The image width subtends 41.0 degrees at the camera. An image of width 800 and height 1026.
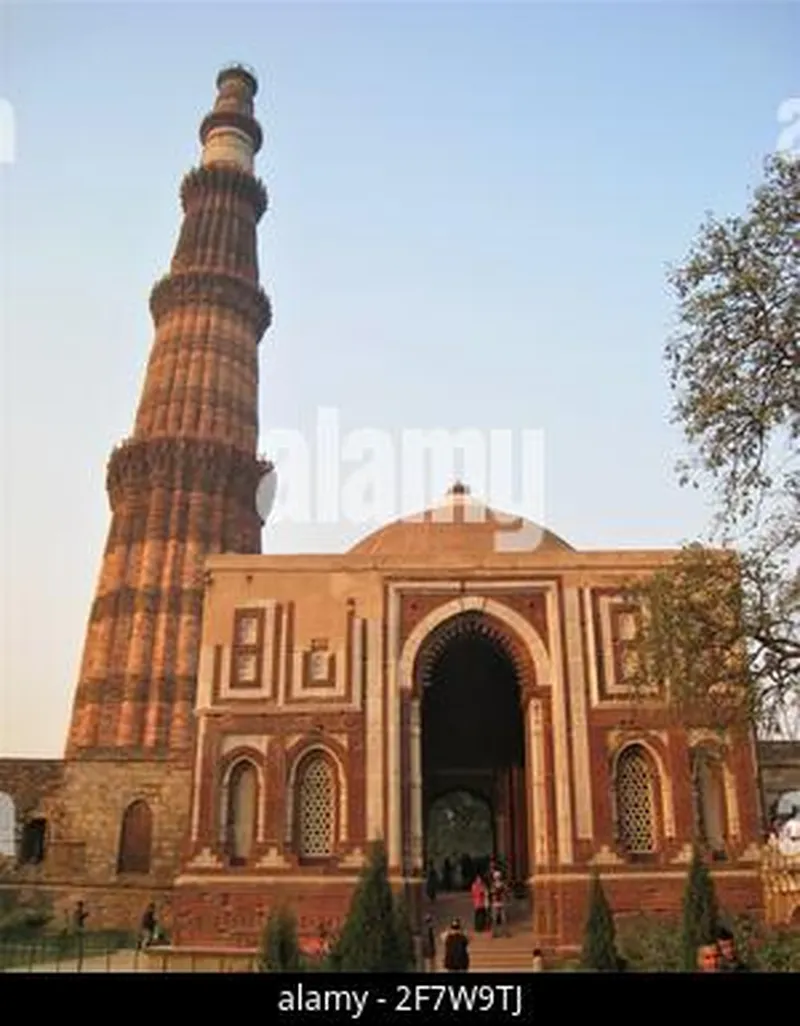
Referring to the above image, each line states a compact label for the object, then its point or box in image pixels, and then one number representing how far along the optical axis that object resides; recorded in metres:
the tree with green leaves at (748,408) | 10.21
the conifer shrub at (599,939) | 12.48
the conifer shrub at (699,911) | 11.91
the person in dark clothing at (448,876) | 22.12
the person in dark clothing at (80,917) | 21.30
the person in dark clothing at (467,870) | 22.81
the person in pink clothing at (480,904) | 17.34
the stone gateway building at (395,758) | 16.92
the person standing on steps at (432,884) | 19.41
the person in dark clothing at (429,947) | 15.61
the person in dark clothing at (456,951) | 11.86
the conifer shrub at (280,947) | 11.26
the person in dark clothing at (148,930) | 19.67
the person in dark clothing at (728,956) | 9.59
